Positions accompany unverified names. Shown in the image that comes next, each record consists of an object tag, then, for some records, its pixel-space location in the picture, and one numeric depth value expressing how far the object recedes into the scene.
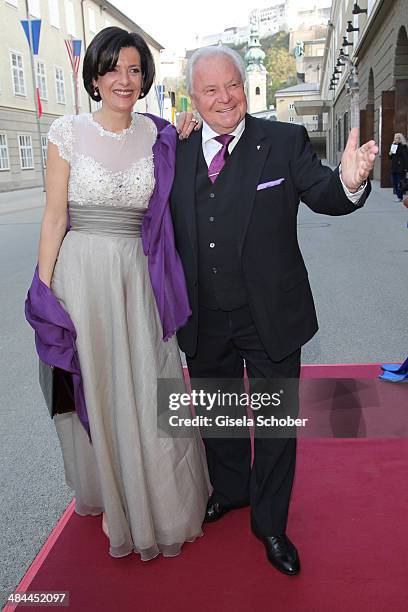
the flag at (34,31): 24.85
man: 2.30
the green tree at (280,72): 124.00
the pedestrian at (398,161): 15.30
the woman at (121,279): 2.37
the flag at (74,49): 27.74
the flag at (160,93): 48.56
